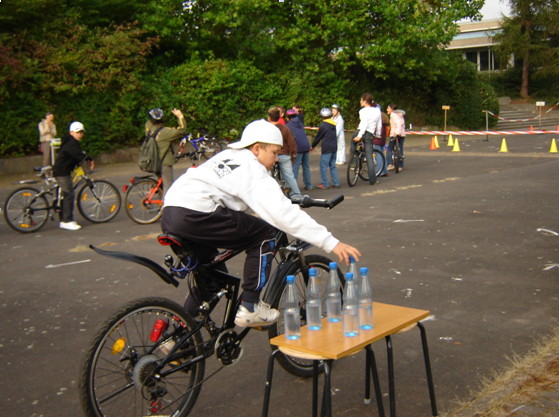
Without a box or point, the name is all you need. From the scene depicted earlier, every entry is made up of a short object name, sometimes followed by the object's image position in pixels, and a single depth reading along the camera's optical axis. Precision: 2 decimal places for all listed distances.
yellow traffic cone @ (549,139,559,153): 19.55
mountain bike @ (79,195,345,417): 3.22
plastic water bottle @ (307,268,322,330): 3.36
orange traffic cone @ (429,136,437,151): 23.79
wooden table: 3.00
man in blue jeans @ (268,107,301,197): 12.46
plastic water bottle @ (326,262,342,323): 3.45
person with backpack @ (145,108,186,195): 10.66
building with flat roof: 57.64
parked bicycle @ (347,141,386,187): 14.38
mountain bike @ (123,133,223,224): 10.46
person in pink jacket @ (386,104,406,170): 16.53
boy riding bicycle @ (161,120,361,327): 3.46
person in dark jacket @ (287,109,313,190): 13.59
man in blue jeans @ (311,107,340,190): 14.06
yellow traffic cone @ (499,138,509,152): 20.65
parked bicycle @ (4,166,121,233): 10.05
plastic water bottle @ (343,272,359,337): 3.21
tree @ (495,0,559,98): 42.47
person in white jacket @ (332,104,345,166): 15.34
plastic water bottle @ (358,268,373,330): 3.30
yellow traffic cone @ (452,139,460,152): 22.02
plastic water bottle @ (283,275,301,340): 3.30
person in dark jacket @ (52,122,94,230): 10.04
